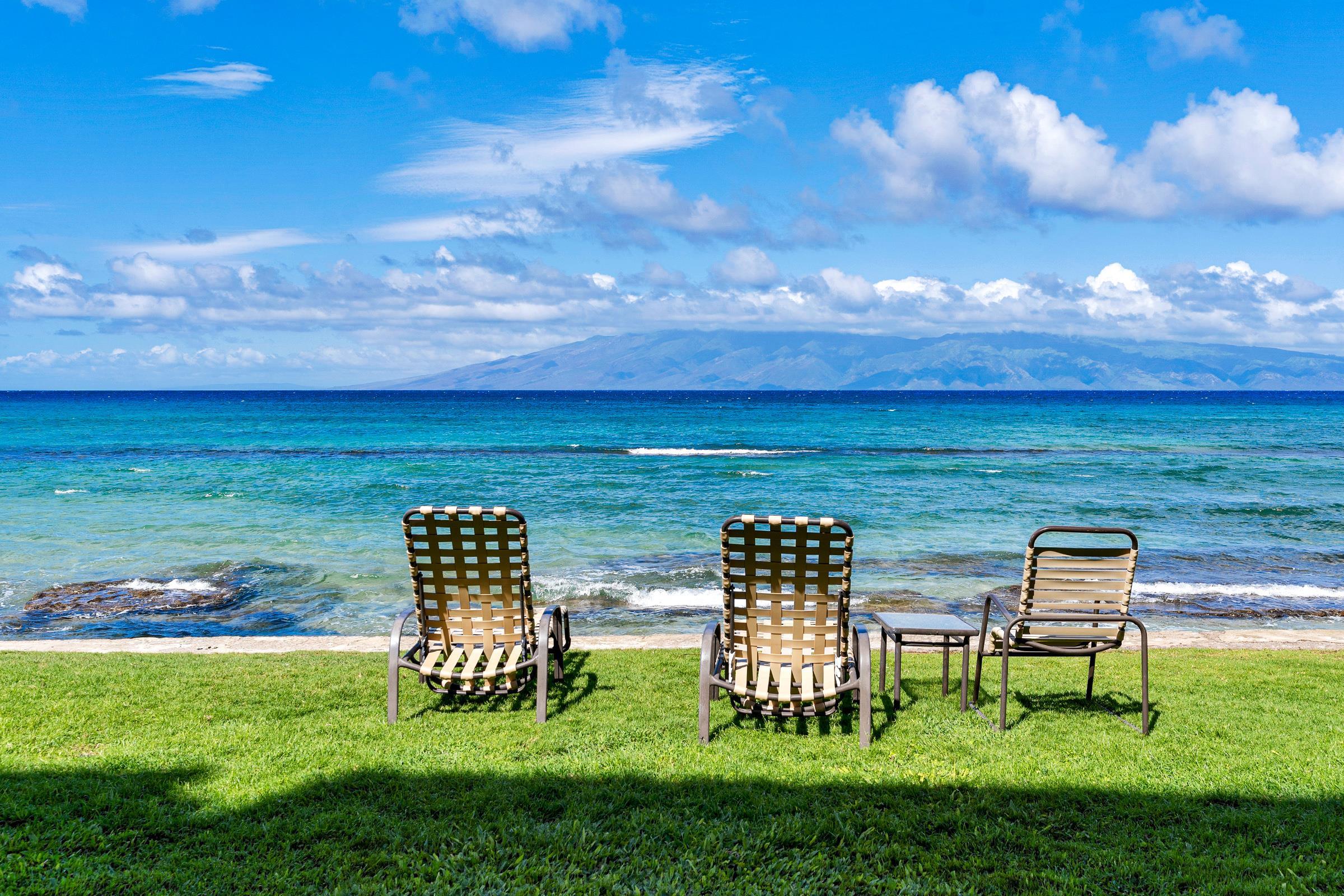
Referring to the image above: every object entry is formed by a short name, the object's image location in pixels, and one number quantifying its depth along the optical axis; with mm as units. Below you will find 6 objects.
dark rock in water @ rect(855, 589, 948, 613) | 12539
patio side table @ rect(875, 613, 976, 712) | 6152
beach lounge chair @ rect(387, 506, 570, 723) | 6133
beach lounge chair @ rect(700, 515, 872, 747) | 5535
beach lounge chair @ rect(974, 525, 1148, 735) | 6066
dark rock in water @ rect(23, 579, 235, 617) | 12836
